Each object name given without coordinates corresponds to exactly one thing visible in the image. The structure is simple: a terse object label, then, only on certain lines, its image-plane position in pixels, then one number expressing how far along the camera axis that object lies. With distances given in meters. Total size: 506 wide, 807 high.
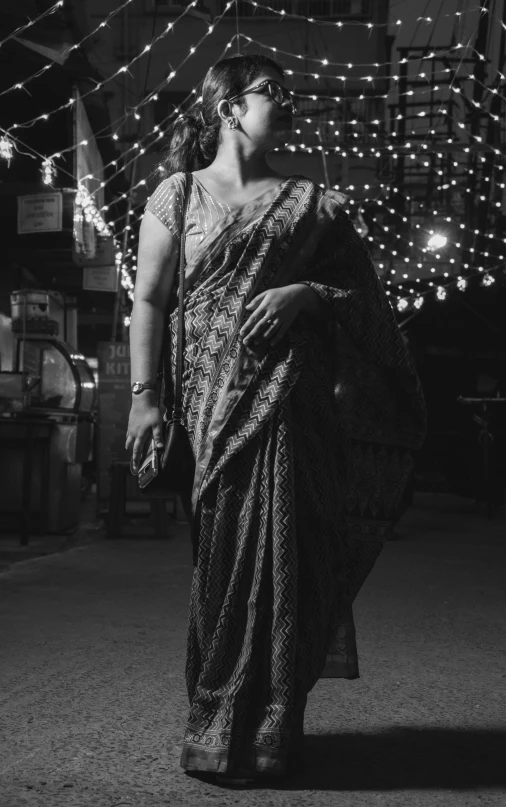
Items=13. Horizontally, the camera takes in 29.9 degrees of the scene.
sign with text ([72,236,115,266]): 13.12
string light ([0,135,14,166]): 8.92
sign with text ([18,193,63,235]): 10.41
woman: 2.45
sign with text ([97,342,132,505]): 10.55
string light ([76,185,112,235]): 11.03
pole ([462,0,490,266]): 12.66
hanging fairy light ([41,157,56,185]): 10.56
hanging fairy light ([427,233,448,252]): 16.77
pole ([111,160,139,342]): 14.59
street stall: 8.68
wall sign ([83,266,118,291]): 14.21
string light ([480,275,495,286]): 14.41
